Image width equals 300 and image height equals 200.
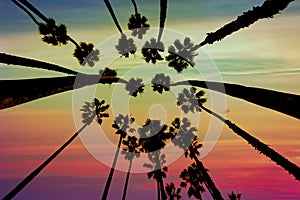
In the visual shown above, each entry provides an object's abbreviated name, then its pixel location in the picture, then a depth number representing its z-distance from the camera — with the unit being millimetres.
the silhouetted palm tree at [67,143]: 7656
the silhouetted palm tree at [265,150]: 5395
